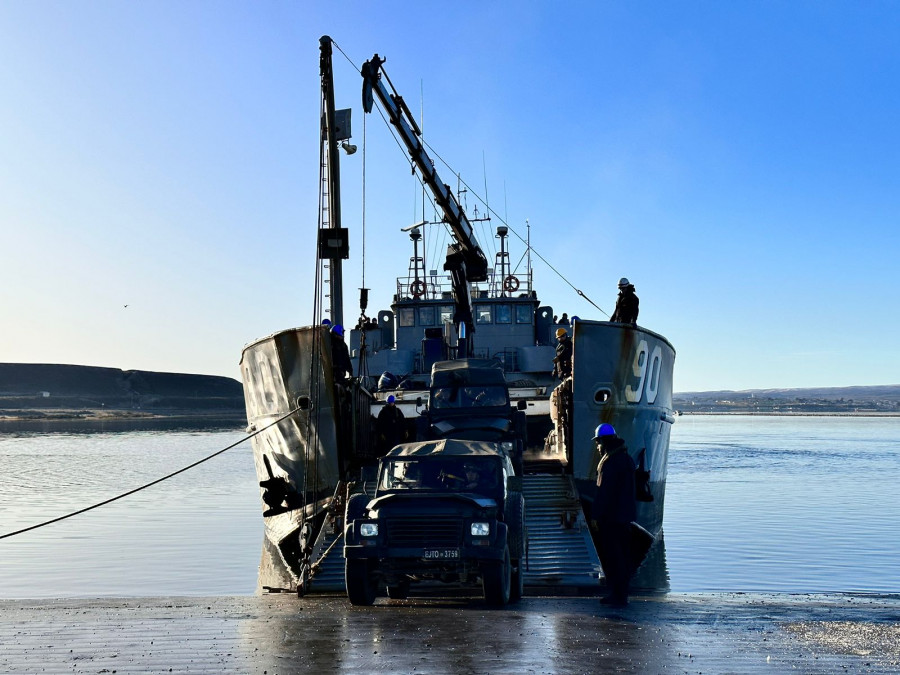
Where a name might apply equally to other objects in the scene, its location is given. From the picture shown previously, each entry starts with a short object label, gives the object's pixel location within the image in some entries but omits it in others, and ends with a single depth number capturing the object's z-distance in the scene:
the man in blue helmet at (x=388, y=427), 17.48
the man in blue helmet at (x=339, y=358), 15.97
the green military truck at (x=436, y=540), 10.00
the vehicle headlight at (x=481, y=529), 10.03
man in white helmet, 17.33
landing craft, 13.46
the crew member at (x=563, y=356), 17.59
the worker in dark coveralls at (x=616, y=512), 10.45
